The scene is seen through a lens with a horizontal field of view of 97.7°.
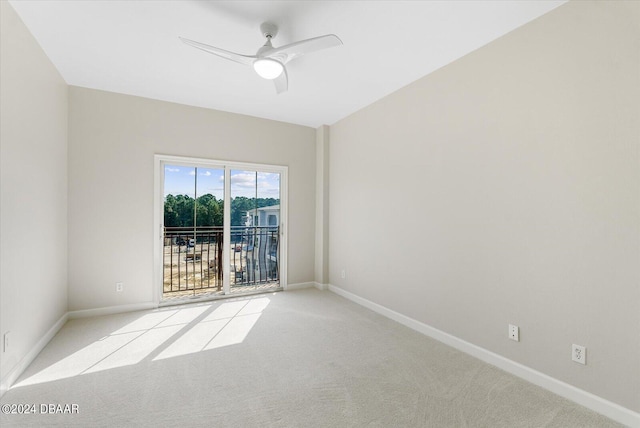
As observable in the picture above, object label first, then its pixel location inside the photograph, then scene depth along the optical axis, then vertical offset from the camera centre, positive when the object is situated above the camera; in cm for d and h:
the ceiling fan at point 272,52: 205 +130
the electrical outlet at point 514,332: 217 -91
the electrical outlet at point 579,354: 183 -91
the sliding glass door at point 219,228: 391 -13
